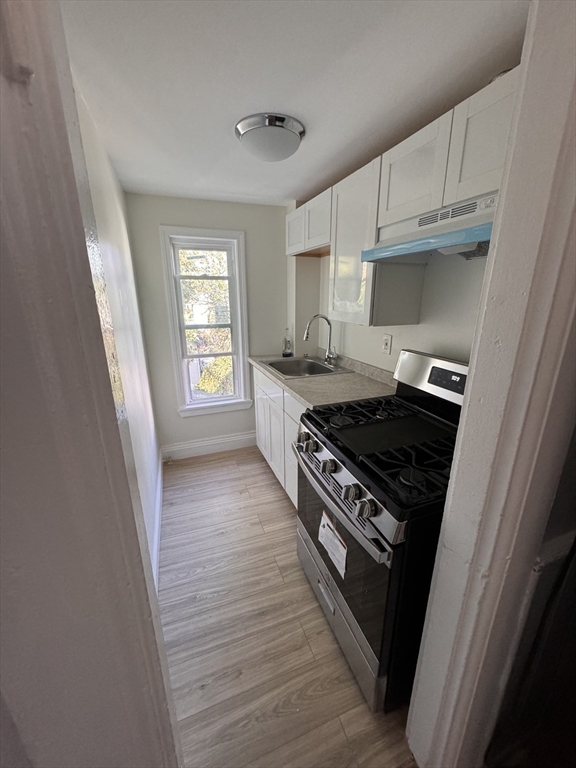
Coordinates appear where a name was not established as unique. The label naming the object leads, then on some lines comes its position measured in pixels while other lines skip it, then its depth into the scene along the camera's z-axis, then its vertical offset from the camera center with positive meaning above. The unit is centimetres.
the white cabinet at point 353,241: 159 +32
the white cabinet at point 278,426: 202 -96
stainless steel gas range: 94 -71
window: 268 -18
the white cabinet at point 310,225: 201 +53
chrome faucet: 258 -48
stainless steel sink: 266 -59
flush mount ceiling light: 142 +77
